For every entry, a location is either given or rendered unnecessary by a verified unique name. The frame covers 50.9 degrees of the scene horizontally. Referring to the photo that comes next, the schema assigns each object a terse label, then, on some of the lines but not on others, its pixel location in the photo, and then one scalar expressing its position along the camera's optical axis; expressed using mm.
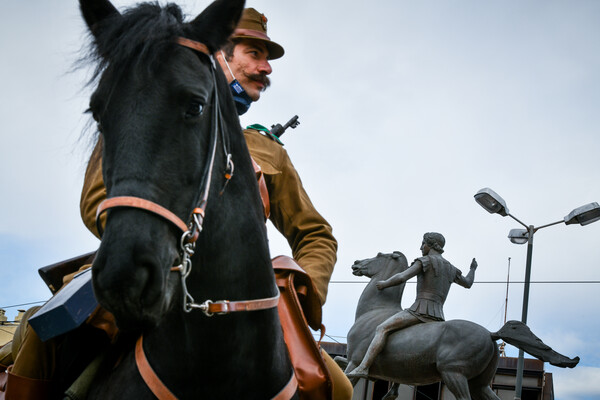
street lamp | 14898
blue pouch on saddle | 2125
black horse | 1688
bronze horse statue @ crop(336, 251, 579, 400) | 10227
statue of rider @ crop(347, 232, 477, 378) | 10853
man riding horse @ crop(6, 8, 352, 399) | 3082
